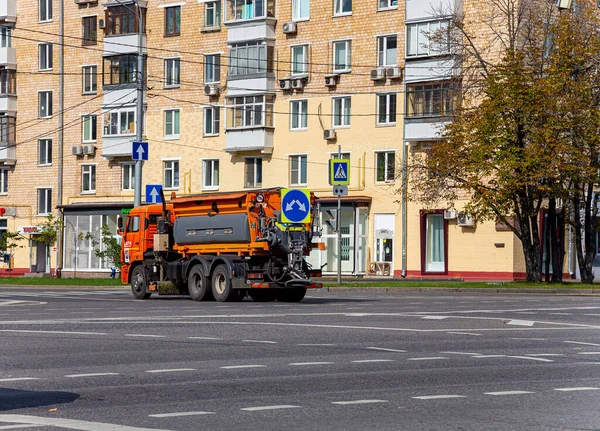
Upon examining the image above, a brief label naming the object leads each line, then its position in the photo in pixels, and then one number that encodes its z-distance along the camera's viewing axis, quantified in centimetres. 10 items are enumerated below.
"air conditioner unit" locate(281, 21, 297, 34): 6192
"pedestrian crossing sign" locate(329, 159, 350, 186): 4250
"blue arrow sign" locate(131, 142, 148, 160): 4606
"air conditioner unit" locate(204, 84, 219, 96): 6438
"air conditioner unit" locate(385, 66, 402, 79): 5878
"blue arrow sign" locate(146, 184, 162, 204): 4353
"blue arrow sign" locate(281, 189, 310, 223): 3183
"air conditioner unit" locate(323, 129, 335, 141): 6112
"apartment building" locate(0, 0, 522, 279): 5884
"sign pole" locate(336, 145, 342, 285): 4279
